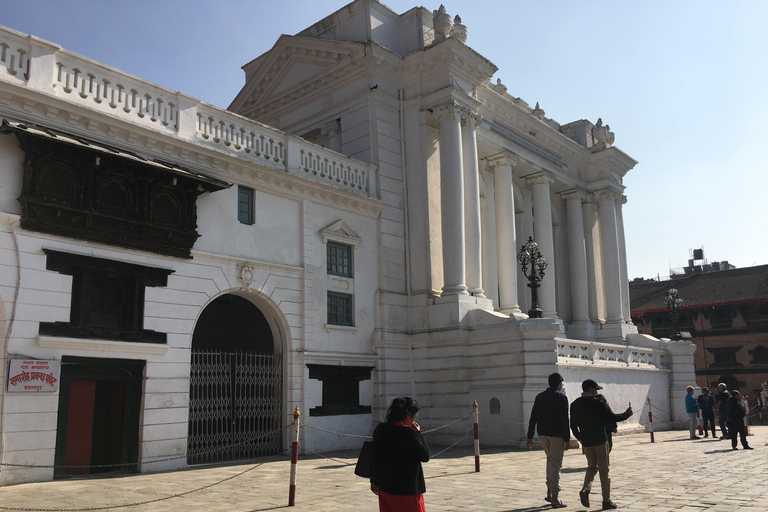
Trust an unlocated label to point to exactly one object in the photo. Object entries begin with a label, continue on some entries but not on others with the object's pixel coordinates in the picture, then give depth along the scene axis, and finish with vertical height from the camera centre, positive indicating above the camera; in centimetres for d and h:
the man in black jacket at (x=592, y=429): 1041 -70
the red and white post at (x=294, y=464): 1106 -122
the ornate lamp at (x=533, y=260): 2314 +423
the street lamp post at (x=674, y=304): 3391 +381
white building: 1529 +373
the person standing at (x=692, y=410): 2438 -102
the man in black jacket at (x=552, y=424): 1070 -64
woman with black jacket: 700 -77
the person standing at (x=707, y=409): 2506 -103
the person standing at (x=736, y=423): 2023 -124
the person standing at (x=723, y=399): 2169 -60
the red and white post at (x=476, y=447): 1525 -136
